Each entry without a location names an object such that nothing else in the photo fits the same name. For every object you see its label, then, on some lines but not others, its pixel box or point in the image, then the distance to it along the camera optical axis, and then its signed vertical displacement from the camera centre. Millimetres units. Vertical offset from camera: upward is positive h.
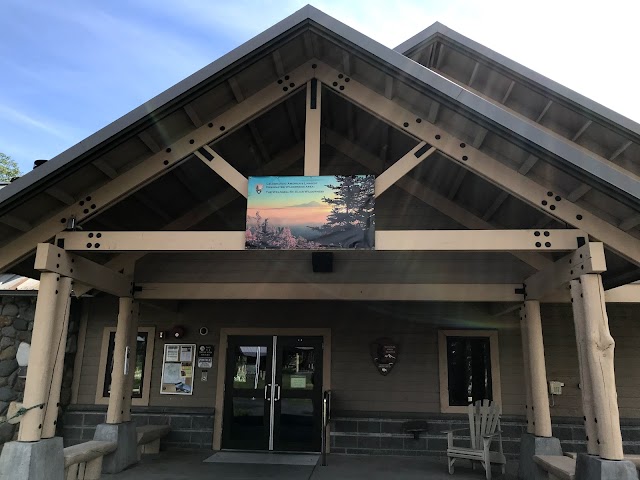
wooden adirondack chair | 6617 -876
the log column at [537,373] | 6543 +8
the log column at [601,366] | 4449 +79
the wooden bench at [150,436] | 7328 -1047
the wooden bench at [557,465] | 5020 -981
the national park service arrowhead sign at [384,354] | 8180 +273
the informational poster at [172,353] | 8672 +245
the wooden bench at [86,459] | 5630 -1086
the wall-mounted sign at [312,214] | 5145 +1610
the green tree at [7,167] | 29078 +11612
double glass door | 8211 -407
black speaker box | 7637 +1643
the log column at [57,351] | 5078 +144
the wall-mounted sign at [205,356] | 8617 +200
